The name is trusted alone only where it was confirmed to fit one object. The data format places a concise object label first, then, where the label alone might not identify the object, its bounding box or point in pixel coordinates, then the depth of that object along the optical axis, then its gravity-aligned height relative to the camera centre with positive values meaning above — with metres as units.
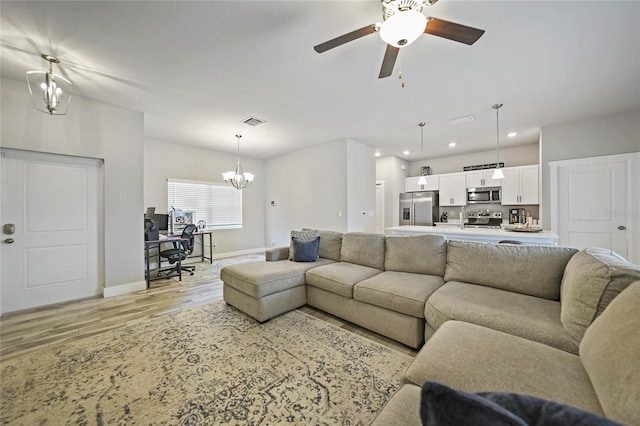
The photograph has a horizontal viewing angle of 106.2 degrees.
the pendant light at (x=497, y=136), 3.63 +1.58
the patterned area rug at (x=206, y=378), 1.50 -1.23
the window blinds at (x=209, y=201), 5.55 +0.32
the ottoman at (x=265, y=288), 2.65 -0.87
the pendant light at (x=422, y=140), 4.44 +1.60
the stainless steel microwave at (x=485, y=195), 5.88 +0.40
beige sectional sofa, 0.98 -0.72
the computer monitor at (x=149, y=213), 4.59 +0.03
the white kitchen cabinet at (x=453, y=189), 6.34 +0.59
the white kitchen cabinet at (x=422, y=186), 6.78 +0.79
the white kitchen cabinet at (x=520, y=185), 5.42 +0.59
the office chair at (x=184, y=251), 4.58 -0.72
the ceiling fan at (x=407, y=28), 1.50 +1.24
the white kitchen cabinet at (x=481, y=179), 5.88 +0.80
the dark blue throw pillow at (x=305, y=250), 3.40 -0.53
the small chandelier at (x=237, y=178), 5.37 +0.81
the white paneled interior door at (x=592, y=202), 3.82 +0.13
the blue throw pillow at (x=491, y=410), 0.42 -0.38
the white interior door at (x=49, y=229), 2.95 -0.18
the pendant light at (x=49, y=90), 2.43 +1.47
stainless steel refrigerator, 6.65 +0.10
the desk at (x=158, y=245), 3.92 -0.57
